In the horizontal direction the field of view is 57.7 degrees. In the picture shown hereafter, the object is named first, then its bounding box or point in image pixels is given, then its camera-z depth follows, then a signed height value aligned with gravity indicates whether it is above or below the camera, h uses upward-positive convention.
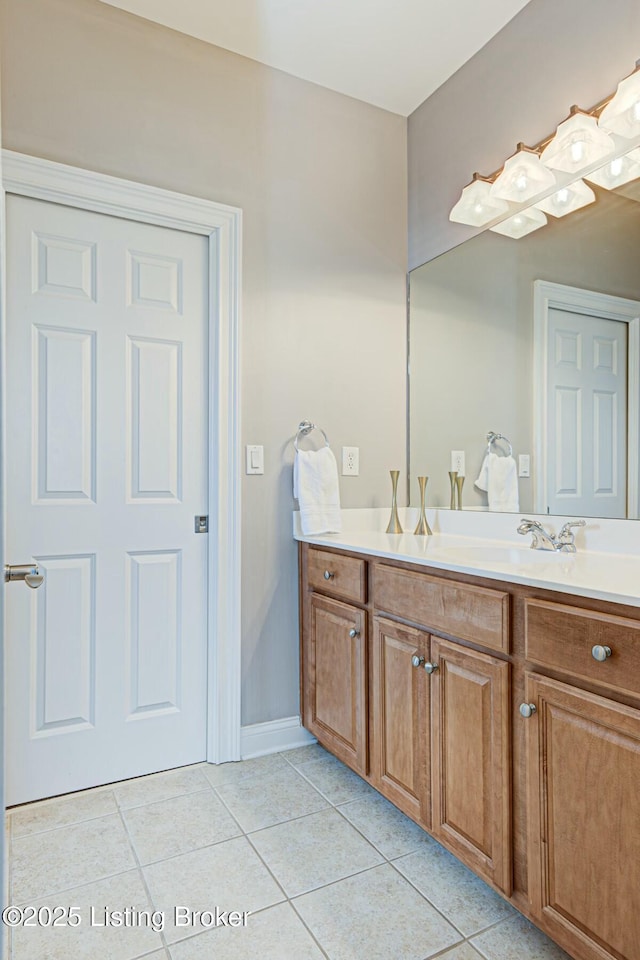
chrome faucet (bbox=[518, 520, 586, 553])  1.70 -0.18
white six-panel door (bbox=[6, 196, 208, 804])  1.88 -0.06
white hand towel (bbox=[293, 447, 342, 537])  2.17 -0.05
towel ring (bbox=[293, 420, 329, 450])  2.28 +0.20
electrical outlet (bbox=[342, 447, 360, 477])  2.38 +0.07
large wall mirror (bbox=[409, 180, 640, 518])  1.66 +0.41
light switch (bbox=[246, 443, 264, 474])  2.18 +0.07
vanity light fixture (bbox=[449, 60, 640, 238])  1.63 +0.99
